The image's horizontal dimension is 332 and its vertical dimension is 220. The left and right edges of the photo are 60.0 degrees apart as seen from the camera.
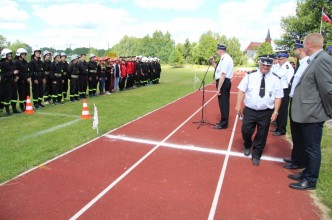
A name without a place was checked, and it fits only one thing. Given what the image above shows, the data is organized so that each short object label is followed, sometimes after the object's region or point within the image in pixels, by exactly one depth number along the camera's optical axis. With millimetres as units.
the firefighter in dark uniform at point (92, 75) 14594
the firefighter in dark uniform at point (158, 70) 23172
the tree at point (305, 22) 48203
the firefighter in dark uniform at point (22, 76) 10539
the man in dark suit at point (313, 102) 4516
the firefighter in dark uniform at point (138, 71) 19969
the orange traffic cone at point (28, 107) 10421
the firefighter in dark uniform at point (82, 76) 13820
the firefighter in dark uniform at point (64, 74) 12938
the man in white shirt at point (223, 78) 8016
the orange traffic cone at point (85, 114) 9528
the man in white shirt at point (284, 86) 7848
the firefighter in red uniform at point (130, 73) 18703
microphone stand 8959
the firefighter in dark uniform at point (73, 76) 13273
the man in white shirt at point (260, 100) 5719
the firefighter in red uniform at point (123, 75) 17905
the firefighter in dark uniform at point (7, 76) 10062
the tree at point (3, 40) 59556
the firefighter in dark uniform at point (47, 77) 11961
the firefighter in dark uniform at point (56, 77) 12305
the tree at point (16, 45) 47972
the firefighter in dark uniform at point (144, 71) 20916
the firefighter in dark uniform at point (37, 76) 11242
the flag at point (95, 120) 7352
